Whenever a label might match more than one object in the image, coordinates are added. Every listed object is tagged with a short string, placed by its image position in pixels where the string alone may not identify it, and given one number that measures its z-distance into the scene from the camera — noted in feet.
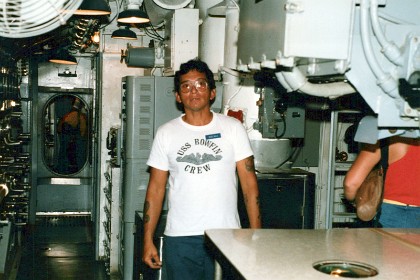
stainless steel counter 6.26
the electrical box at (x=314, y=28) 6.47
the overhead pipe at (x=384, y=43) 6.57
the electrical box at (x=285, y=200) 14.25
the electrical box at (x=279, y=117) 14.37
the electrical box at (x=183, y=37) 17.42
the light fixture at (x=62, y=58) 26.04
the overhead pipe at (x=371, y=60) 6.59
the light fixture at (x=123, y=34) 19.61
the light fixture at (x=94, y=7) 14.16
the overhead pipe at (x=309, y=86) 7.41
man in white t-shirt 10.38
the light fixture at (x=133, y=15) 16.70
